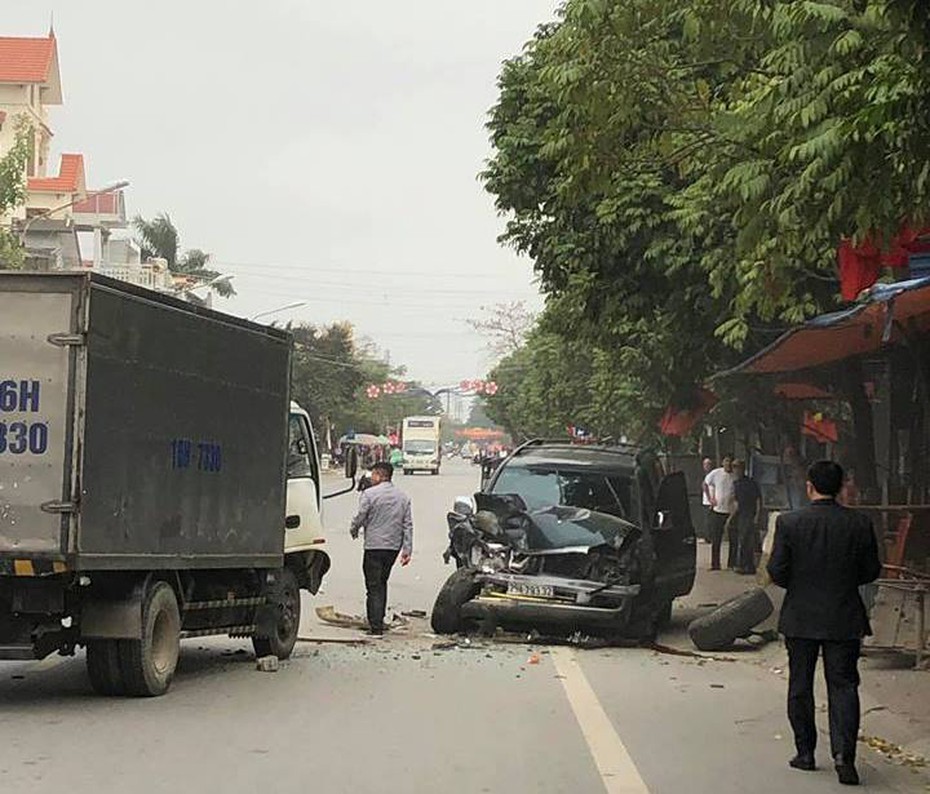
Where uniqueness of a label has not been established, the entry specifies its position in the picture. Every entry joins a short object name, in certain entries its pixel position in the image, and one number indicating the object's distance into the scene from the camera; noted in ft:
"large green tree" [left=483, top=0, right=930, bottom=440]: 24.98
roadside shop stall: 43.01
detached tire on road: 48.11
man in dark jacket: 27.12
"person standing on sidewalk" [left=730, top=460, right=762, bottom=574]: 77.51
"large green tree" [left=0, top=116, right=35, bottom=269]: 108.88
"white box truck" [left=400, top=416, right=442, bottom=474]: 291.58
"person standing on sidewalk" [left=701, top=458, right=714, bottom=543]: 81.83
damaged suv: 48.55
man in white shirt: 78.64
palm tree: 257.75
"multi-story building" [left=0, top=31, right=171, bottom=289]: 203.82
